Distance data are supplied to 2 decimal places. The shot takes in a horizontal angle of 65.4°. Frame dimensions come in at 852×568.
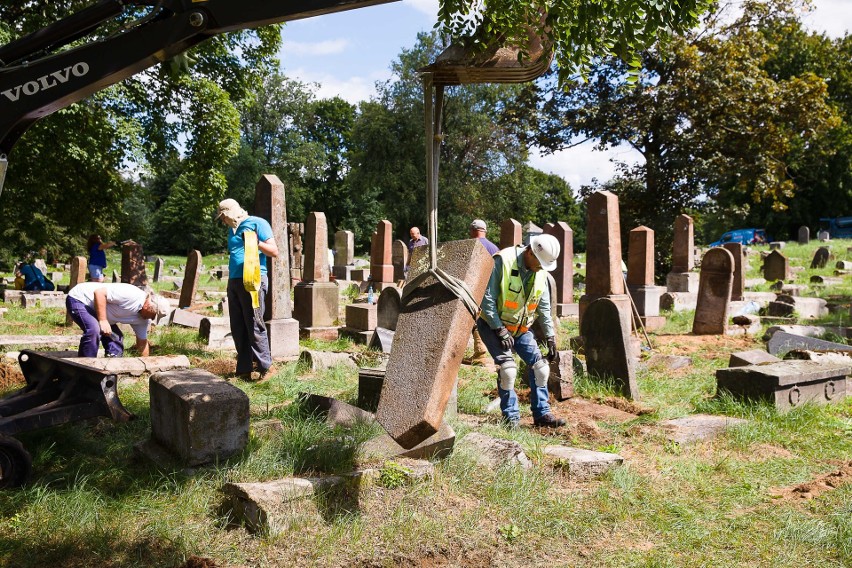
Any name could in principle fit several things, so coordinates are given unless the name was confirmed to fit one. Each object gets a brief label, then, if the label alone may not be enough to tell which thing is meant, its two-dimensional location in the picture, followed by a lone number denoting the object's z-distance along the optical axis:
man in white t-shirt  6.67
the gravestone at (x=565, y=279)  14.77
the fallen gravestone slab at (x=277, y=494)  3.62
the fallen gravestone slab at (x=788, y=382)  6.41
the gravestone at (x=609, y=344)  7.23
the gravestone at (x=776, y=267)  20.64
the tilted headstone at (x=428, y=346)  3.17
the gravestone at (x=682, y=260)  17.30
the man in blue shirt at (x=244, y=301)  7.36
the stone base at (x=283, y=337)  8.58
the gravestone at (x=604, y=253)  10.33
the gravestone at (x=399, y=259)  21.38
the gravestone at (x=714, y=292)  11.48
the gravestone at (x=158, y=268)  26.36
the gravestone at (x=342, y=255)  23.13
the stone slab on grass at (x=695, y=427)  5.73
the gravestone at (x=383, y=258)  18.08
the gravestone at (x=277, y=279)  8.64
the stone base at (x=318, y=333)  10.77
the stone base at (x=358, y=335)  10.43
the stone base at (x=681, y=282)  17.30
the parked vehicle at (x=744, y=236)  42.03
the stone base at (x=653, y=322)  13.04
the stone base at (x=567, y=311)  14.63
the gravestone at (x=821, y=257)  23.78
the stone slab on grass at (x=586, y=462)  4.72
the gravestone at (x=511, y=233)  15.91
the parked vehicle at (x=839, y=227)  40.69
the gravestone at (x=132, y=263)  15.56
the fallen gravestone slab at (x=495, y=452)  4.62
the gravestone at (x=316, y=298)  10.95
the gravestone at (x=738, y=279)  15.30
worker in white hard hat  5.85
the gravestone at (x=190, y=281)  14.55
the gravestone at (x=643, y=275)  13.60
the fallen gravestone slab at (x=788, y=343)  9.27
